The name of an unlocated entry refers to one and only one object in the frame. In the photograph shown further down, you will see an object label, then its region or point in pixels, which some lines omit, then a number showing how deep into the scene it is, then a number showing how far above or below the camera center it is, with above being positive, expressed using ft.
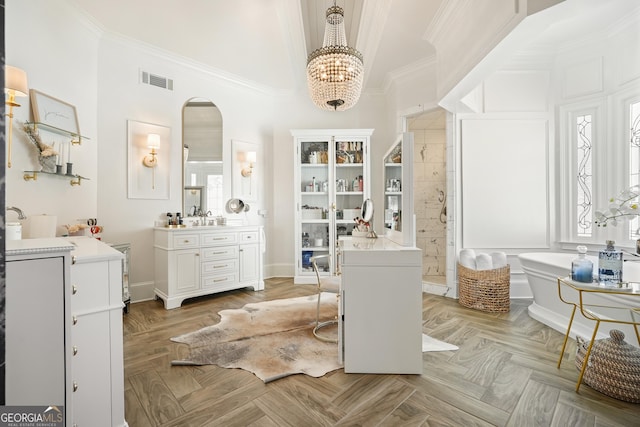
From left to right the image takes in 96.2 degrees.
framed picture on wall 8.30 +3.14
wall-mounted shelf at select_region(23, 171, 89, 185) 8.25 +1.18
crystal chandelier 8.71 +4.40
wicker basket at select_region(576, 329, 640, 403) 5.74 -3.25
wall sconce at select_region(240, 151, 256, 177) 15.58 +2.74
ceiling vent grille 12.42 +5.91
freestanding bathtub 7.36 -2.57
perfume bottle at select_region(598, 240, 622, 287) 6.33 -1.26
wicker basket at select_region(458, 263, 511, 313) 11.09 -3.04
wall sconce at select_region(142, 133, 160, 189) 12.17 +2.50
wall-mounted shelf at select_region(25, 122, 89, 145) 8.20 +2.59
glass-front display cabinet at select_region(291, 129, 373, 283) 15.67 +1.38
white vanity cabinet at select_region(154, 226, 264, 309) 11.59 -2.10
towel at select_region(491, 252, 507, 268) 11.58 -1.94
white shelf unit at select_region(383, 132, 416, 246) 7.48 +0.59
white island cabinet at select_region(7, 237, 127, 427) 3.60 -1.63
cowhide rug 7.11 -3.78
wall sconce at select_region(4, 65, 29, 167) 7.05 +3.23
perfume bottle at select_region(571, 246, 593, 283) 6.46 -1.33
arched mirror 13.73 +2.67
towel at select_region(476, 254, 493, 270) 11.49 -2.02
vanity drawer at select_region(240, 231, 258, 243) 13.72 -1.15
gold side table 5.93 -2.34
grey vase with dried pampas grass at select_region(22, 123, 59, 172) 8.20 +1.85
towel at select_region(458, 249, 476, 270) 11.78 -1.92
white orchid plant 7.54 +0.12
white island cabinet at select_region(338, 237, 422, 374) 6.79 -2.32
